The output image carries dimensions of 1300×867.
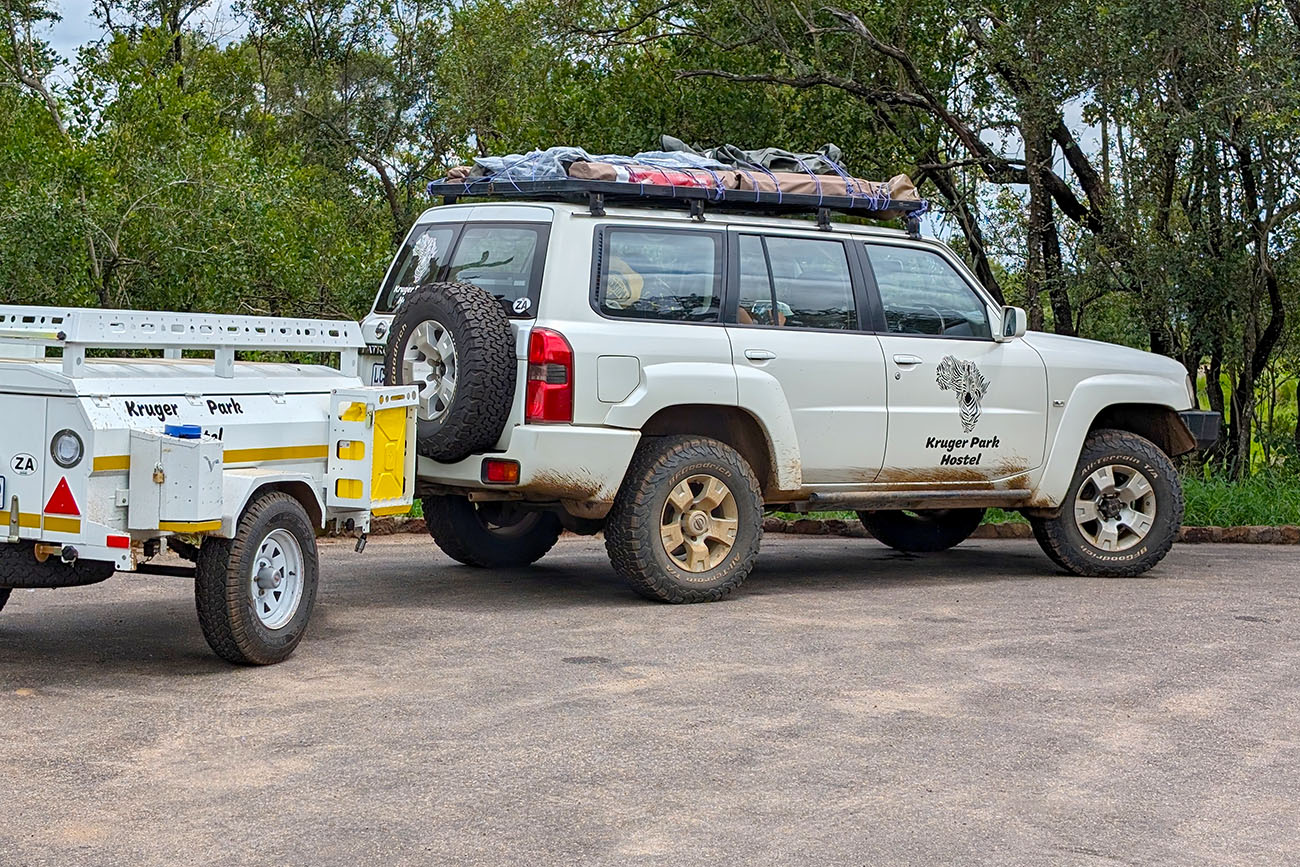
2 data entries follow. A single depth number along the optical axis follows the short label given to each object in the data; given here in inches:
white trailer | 259.1
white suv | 341.1
